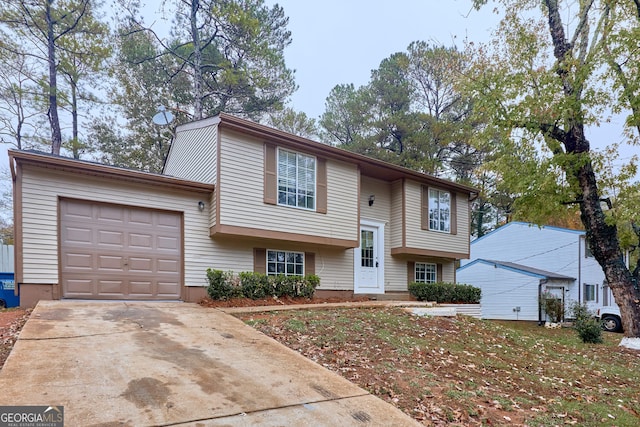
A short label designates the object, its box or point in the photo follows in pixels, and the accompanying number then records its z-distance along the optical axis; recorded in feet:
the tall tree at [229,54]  55.16
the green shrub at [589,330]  32.83
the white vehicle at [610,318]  52.95
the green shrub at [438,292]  43.37
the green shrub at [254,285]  29.89
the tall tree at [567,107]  31.83
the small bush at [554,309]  56.34
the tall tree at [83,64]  53.57
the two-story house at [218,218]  25.68
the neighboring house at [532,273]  61.00
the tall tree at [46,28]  50.08
